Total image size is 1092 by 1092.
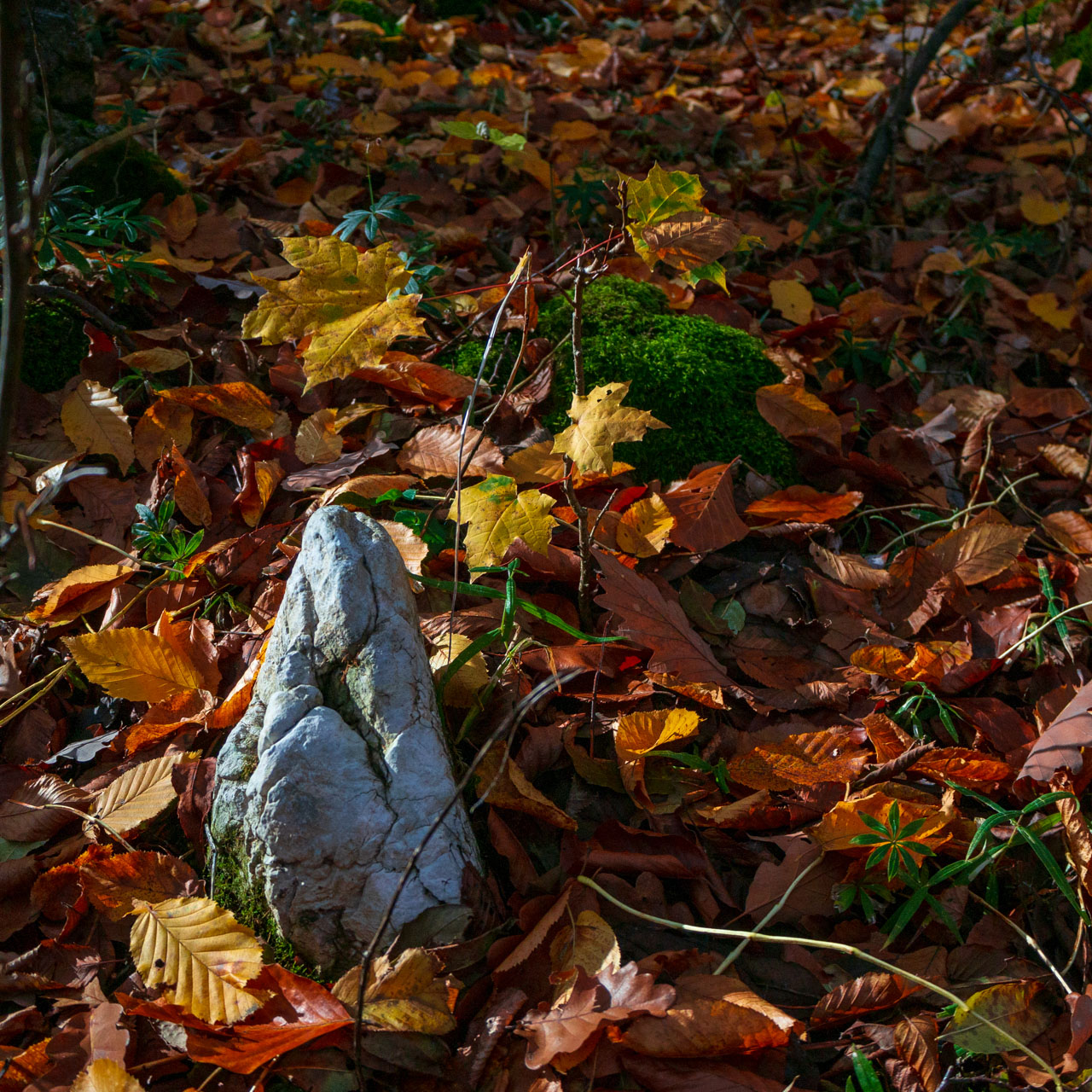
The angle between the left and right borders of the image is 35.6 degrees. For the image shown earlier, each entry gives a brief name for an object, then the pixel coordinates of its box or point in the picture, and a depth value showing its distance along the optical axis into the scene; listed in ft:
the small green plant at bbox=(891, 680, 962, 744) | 3.39
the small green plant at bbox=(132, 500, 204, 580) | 3.52
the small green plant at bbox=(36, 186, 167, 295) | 3.71
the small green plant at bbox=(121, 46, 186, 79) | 4.55
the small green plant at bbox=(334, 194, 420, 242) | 3.82
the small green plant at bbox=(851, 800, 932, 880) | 3.08
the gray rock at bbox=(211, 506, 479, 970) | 2.94
